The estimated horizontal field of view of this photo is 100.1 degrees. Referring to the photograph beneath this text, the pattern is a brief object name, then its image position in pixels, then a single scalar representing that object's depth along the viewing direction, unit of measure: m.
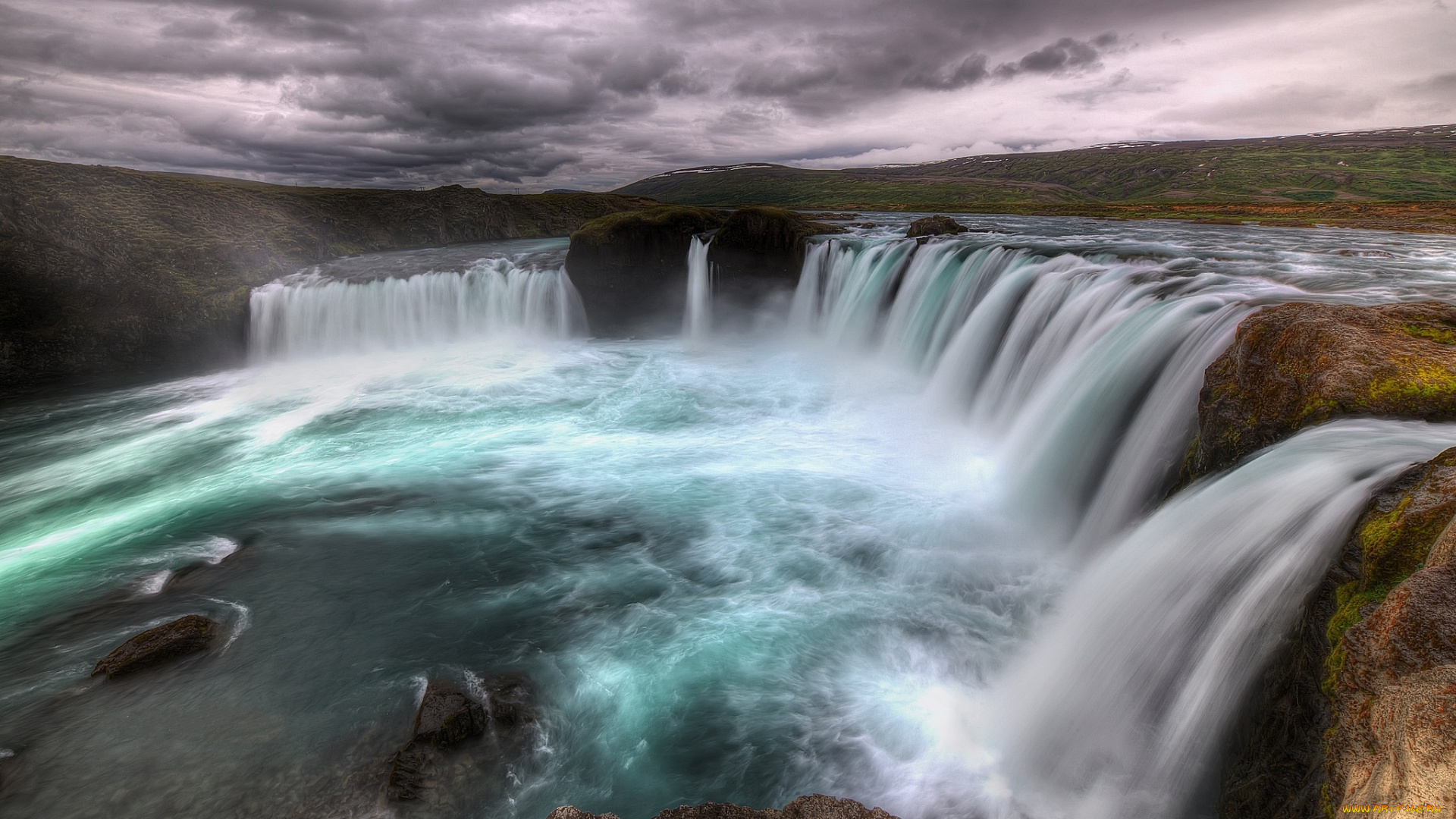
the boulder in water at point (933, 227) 23.84
